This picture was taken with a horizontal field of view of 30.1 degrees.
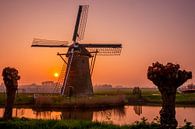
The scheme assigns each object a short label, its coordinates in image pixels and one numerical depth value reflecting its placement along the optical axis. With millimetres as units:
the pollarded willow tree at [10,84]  21078
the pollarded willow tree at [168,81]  14878
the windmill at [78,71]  44969
